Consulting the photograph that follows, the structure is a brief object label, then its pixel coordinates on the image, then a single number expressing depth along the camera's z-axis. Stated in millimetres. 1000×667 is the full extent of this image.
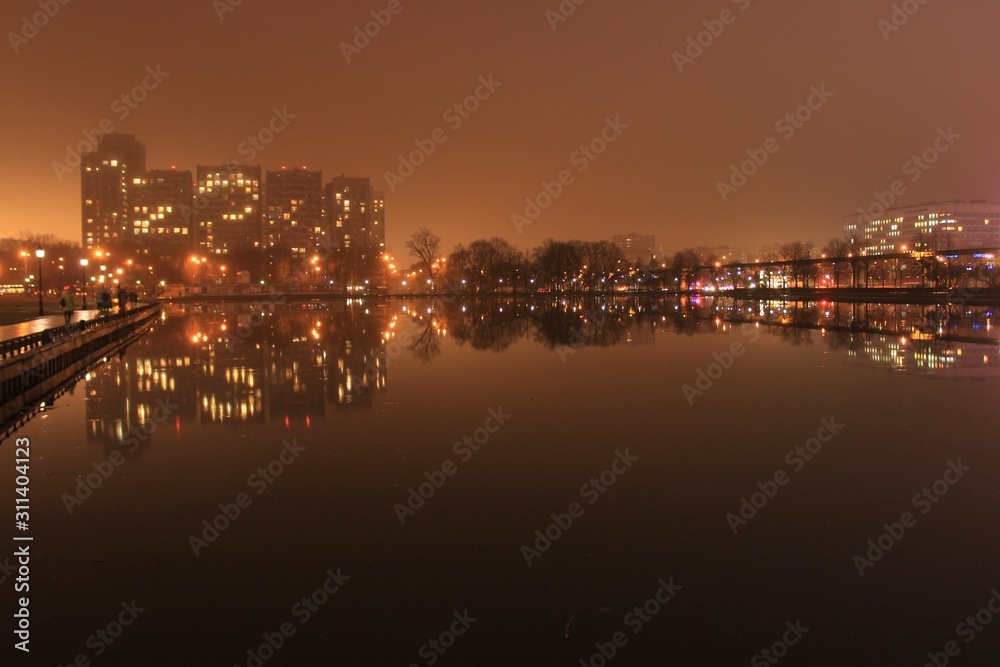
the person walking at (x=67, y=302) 38775
